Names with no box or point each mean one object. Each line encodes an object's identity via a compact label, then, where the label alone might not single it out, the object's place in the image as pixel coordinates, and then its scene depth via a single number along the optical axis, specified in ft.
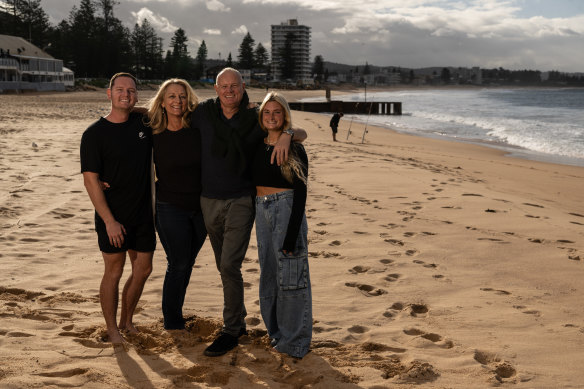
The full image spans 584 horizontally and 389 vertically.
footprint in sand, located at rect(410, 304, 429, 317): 14.76
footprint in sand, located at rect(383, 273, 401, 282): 17.28
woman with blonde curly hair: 12.26
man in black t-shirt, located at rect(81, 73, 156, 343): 11.68
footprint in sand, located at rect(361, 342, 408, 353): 12.64
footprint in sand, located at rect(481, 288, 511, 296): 16.22
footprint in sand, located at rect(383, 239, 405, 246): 20.94
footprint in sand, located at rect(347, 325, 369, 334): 13.74
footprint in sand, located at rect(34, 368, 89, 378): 10.71
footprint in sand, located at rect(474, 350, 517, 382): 11.46
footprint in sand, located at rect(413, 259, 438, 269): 18.53
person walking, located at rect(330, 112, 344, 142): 63.10
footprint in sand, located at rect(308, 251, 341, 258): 19.72
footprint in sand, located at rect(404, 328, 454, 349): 12.91
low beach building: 169.37
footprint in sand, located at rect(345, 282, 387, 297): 16.19
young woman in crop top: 11.73
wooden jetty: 150.51
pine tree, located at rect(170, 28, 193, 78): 314.55
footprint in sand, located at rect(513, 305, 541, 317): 14.64
